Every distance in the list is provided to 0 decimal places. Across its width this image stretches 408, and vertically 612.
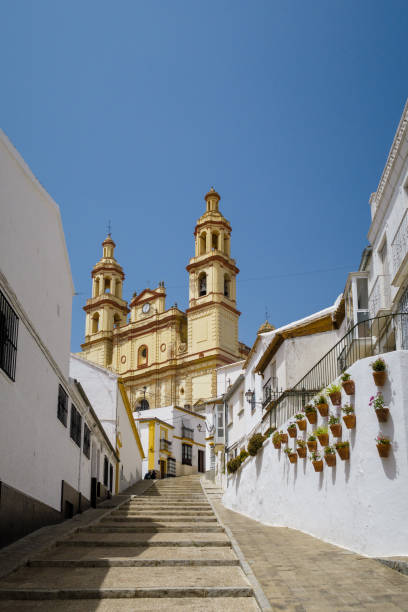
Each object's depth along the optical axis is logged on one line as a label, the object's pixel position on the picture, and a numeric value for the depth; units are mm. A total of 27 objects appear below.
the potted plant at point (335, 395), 11336
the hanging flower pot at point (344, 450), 10859
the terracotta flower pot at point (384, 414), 9859
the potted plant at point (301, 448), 13477
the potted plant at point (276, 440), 15816
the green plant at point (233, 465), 21616
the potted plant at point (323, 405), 12188
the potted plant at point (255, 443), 18266
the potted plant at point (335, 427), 11242
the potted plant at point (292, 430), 14398
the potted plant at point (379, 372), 10070
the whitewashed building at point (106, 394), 26172
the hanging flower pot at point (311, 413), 12844
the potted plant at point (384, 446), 9680
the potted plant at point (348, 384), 10828
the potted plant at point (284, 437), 15219
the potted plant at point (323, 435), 11990
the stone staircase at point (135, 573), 7277
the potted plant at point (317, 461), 12188
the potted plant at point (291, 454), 14297
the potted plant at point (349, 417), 10695
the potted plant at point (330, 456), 11508
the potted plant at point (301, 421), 13562
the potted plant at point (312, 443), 12625
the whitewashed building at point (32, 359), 10055
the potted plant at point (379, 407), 9867
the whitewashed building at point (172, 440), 46469
